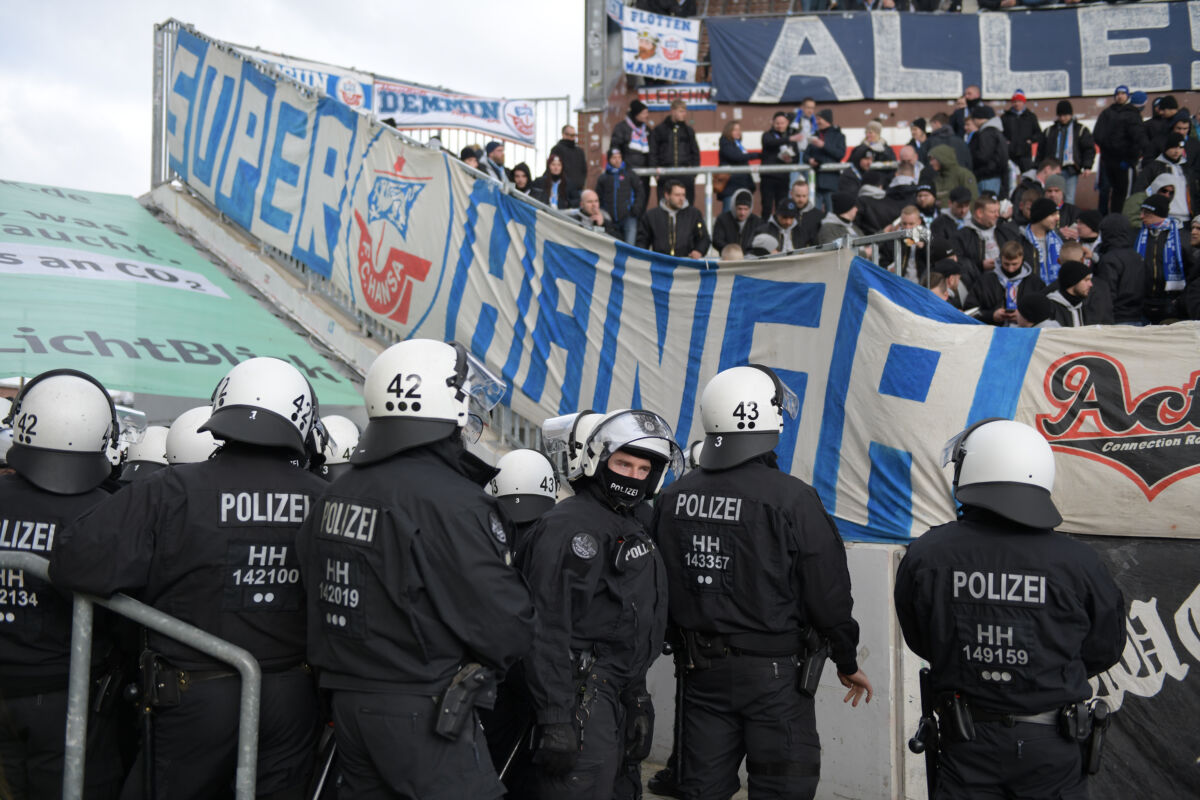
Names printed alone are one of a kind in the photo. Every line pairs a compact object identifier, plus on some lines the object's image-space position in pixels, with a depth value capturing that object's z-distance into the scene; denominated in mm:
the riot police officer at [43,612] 4355
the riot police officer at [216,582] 3926
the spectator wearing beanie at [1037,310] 8211
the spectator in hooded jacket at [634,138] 14828
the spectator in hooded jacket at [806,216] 11250
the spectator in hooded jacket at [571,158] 14742
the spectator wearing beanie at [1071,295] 8656
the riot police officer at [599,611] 4492
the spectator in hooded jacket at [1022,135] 15055
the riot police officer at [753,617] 5156
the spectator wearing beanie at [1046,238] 10727
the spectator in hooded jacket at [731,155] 14336
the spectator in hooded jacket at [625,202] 13070
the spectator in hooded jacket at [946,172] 13305
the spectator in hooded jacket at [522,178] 13992
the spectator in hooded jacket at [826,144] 14907
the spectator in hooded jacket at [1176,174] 12281
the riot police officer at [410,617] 3689
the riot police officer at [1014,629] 4348
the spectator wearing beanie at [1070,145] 14773
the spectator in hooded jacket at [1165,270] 10211
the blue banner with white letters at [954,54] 18672
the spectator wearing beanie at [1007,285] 9656
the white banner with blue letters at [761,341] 6301
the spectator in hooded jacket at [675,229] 11617
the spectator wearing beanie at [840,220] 10734
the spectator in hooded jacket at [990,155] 14289
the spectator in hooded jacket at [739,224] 11922
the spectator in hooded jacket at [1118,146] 13984
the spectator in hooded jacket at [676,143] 14477
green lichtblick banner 9781
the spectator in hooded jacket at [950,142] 14133
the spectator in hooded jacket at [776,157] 13766
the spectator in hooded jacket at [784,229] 11242
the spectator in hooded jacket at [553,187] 14133
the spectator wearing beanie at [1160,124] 13742
